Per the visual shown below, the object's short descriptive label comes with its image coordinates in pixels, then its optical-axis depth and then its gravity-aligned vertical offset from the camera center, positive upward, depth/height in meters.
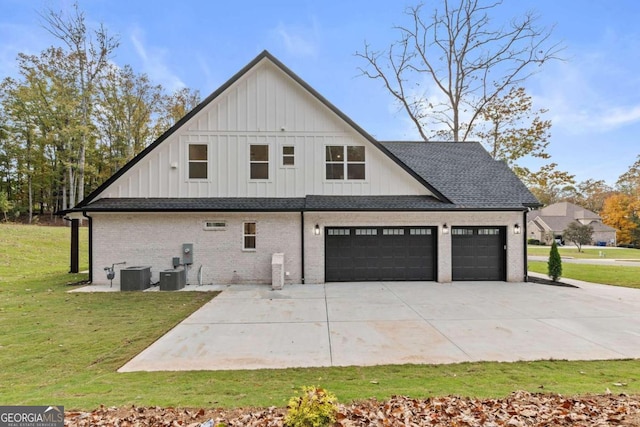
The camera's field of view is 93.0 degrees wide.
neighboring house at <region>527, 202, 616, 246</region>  51.53 -0.22
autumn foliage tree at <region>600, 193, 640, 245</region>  42.00 +0.49
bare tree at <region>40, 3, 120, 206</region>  19.77 +12.42
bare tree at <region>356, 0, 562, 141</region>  20.33 +11.33
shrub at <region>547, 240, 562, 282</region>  11.60 -1.73
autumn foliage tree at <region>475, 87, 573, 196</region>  21.86 +6.24
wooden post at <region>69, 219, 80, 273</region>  12.98 -1.24
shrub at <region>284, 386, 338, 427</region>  2.63 -1.67
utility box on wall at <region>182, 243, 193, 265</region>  11.22 -1.20
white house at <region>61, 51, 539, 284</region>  11.27 +0.60
